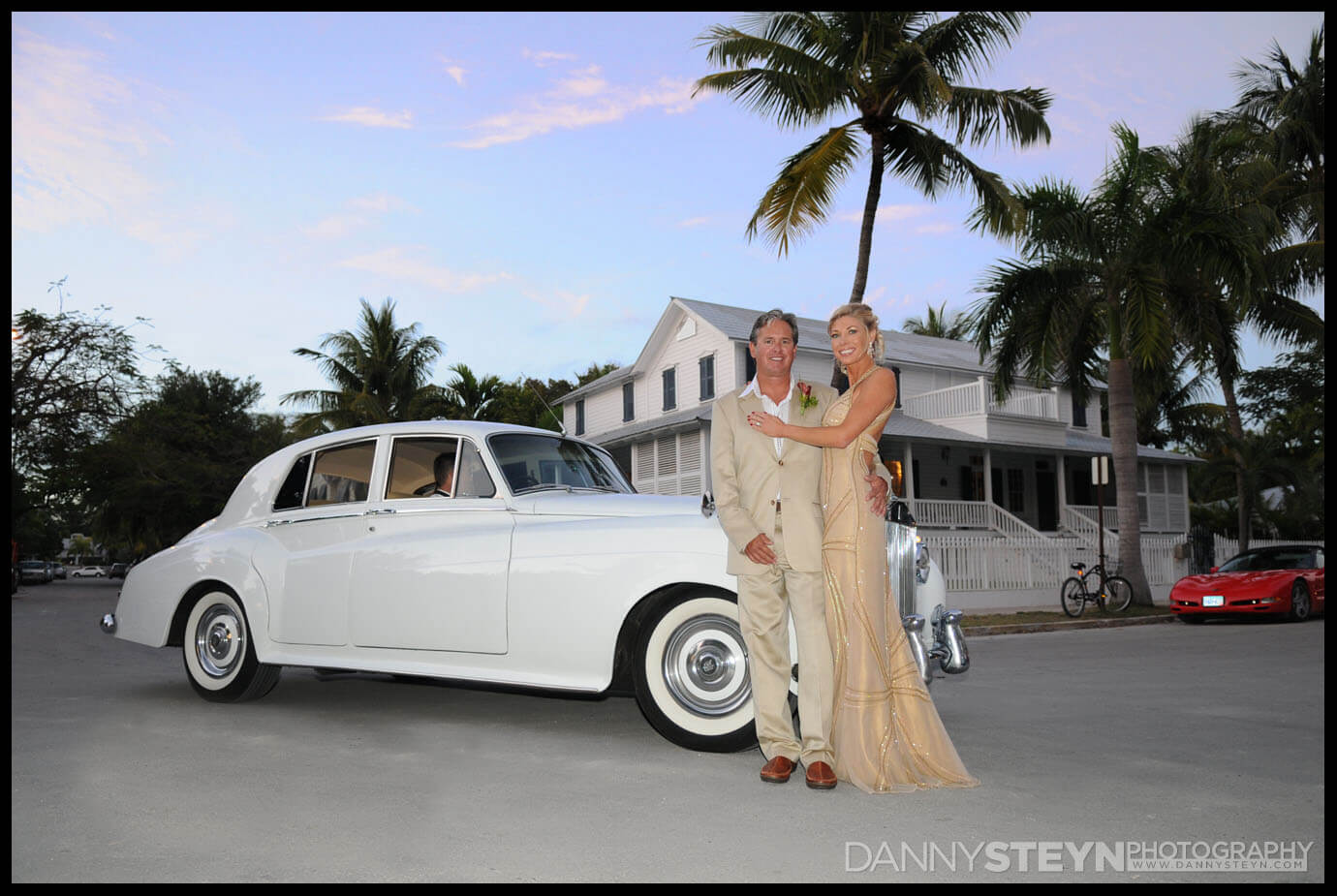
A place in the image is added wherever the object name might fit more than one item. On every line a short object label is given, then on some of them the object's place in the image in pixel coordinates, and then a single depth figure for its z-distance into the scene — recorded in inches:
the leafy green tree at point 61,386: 1358.3
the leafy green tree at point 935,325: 2089.1
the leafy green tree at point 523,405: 2091.5
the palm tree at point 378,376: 1551.4
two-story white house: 1154.7
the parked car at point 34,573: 2436.1
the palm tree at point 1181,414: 1718.8
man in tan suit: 199.0
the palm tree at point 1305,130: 1259.8
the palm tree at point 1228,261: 757.3
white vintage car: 230.5
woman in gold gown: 195.0
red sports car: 695.1
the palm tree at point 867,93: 716.0
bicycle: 794.8
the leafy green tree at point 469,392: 1651.1
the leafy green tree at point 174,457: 1555.1
